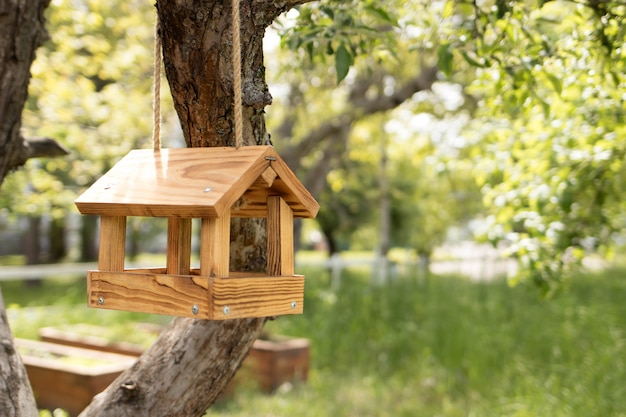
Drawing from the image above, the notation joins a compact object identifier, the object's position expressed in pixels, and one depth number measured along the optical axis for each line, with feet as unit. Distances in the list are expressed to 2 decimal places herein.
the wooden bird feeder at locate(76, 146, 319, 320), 6.10
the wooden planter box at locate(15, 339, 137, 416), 16.93
